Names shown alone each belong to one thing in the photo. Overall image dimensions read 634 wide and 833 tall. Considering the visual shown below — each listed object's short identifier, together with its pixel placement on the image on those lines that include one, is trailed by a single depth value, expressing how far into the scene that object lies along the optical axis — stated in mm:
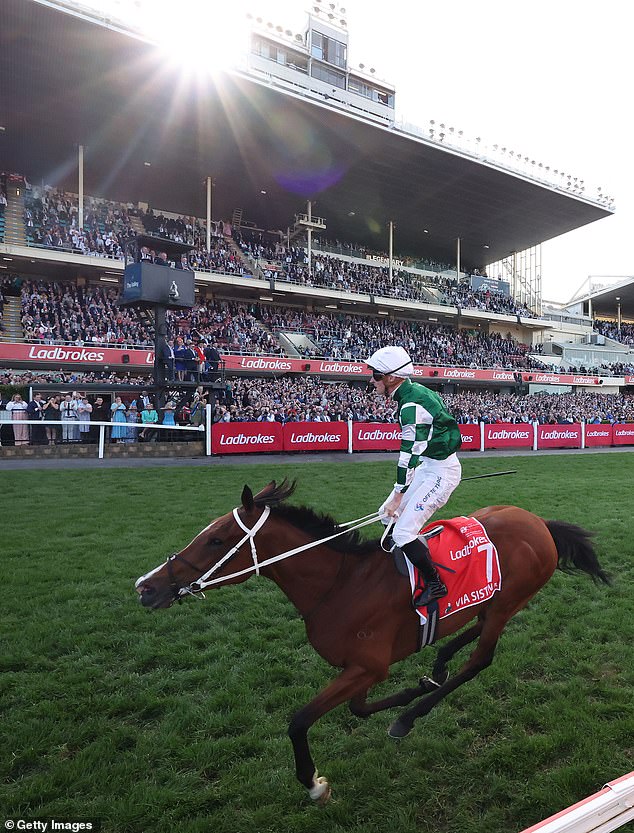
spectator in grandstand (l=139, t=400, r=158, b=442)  17064
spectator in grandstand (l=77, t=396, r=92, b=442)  16156
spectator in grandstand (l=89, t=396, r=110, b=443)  16312
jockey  3473
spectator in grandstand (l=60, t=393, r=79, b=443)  15844
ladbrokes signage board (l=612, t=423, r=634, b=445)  25172
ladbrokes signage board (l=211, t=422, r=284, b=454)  17344
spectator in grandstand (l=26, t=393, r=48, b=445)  15625
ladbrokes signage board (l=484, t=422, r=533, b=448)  21891
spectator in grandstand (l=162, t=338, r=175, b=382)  18266
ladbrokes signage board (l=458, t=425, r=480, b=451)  21000
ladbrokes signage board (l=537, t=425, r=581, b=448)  22998
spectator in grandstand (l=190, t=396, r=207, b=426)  17589
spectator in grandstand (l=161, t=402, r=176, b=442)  17016
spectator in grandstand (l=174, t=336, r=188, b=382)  18703
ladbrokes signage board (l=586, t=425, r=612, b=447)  24328
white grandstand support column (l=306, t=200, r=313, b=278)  37441
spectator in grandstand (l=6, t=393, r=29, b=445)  15516
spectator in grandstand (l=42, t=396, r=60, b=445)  15727
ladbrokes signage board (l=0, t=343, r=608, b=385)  23672
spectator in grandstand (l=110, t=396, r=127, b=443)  16734
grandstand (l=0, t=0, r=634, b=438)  25844
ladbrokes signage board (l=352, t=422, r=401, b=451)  19938
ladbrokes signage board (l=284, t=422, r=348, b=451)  18719
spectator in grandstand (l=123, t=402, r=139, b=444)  16781
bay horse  3160
